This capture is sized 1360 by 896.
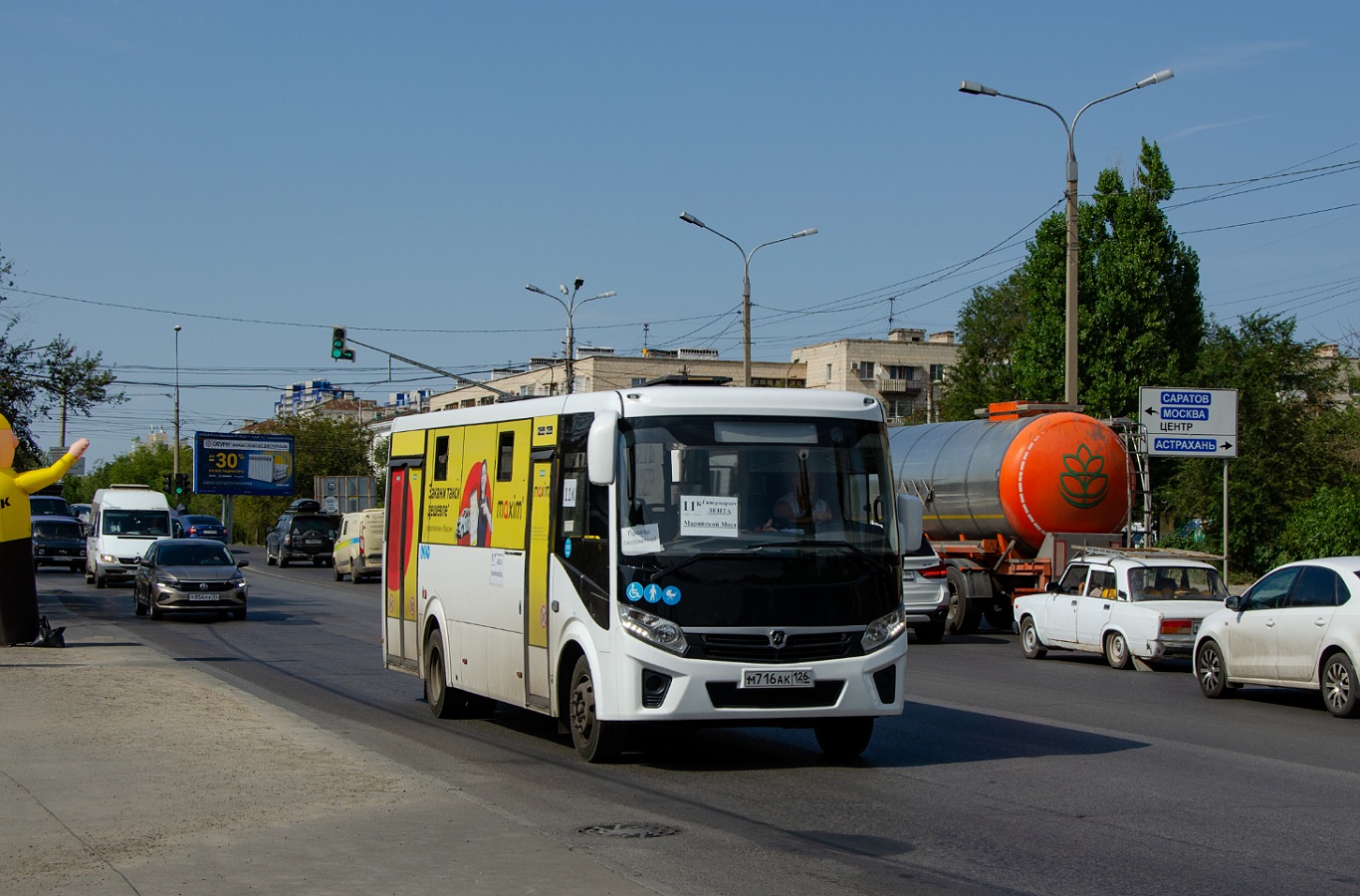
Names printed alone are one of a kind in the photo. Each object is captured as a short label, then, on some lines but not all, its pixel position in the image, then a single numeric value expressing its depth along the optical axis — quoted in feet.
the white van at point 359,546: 154.10
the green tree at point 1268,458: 123.03
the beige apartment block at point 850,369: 371.56
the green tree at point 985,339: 301.84
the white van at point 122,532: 140.46
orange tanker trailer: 86.99
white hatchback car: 50.37
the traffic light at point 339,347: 144.15
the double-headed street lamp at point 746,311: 133.49
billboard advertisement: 277.03
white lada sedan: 66.74
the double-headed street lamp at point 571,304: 169.95
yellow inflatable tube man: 67.00
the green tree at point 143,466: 492.54
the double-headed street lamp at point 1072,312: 92.22
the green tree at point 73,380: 116.47
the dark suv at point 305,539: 200.34
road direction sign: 88.79
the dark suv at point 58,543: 173.37
